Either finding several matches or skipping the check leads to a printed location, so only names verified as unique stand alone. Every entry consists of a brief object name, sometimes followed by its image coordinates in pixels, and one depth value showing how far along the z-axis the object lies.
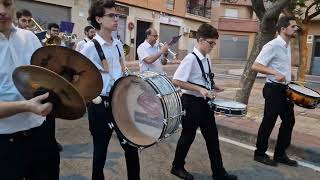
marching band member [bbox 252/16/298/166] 4.52
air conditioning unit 33.21
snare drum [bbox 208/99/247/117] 3.54
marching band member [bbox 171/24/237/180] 3.85
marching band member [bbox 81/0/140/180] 3.11
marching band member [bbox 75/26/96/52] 7.72
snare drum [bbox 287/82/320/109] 4.23
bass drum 2.95
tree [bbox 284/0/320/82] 13.43
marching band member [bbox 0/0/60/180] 2.08
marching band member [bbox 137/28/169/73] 5.69
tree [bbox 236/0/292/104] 7.27
